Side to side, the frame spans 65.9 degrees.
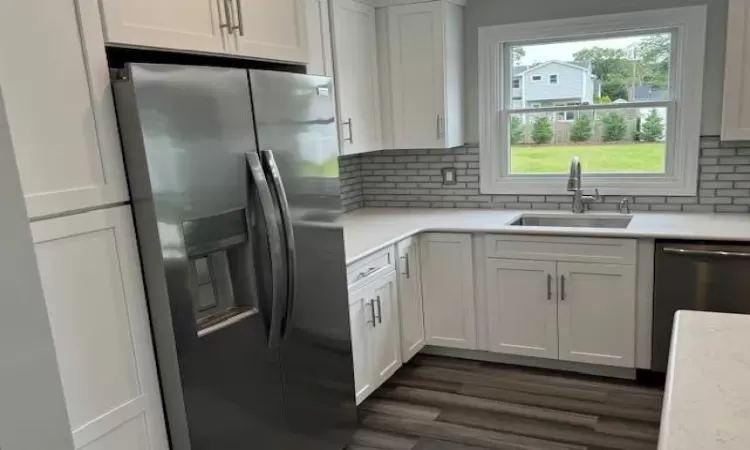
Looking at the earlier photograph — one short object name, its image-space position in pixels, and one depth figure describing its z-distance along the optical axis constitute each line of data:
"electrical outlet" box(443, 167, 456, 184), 4.01
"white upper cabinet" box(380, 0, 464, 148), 3.55
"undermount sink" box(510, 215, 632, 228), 3.47
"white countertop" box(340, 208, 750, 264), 2.90
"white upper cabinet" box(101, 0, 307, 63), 1.73
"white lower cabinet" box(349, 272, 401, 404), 2.84
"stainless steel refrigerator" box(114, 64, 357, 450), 1.76
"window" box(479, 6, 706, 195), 3.34
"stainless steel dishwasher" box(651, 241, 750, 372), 2.81
